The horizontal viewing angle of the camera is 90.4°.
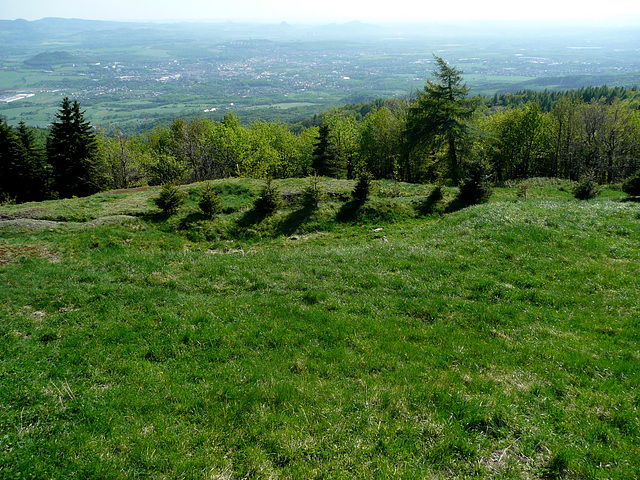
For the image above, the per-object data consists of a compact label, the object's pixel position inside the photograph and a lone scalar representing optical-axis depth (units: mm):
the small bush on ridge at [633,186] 26141
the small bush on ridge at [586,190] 28703
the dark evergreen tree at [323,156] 52844
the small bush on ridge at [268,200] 26234
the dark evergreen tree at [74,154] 46094
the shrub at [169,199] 24953
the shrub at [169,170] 32625
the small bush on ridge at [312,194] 27359
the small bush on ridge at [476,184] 27172
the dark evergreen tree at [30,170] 49500
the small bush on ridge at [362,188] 26625
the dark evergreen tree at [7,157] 47500
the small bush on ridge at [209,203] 25380
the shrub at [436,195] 28094
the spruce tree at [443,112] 39094
